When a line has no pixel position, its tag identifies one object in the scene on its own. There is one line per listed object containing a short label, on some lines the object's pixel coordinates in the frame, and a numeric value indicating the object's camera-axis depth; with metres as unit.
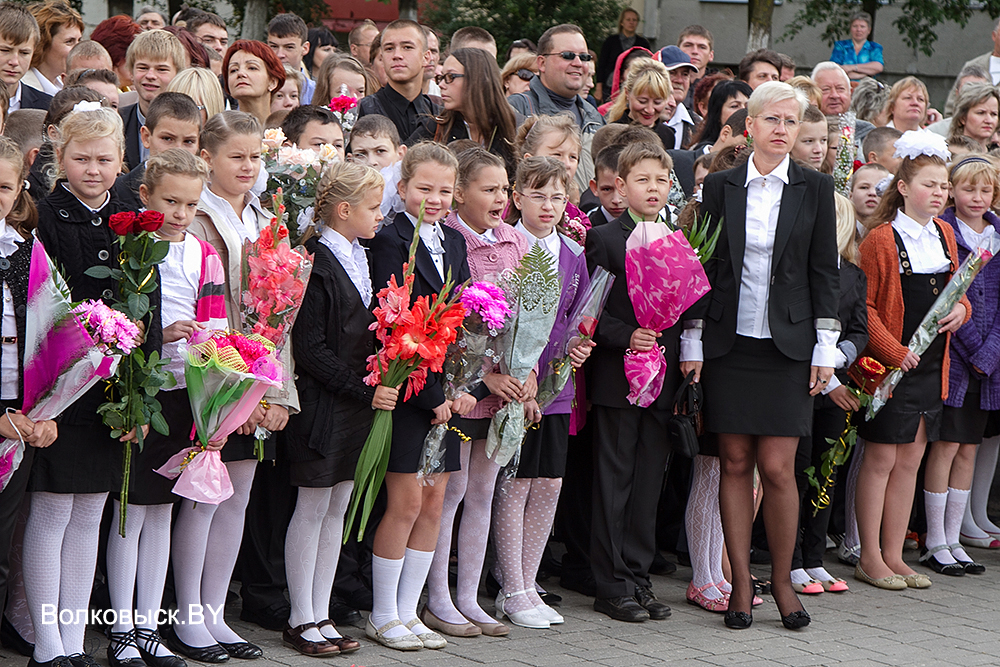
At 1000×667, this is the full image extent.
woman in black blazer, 11.07
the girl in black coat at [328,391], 9.73
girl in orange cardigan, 12.97
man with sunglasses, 15.18
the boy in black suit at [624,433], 11.42
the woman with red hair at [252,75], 13.16
